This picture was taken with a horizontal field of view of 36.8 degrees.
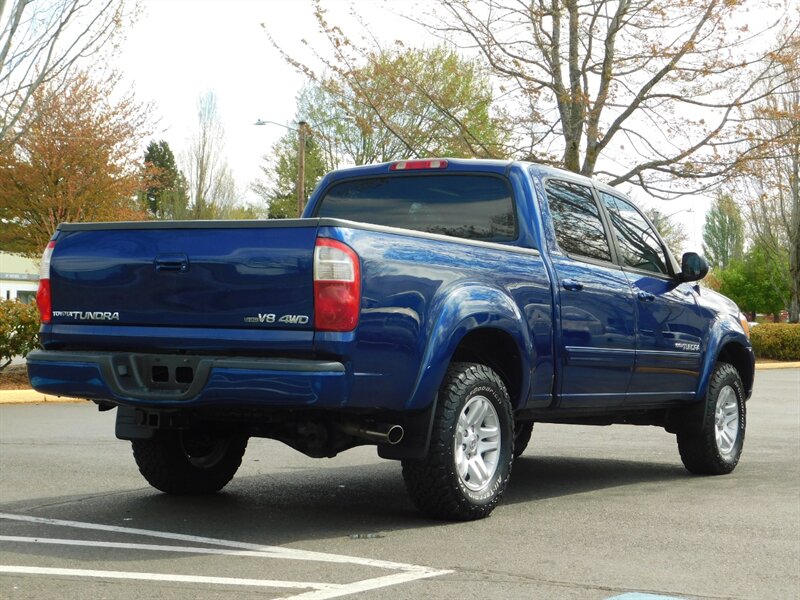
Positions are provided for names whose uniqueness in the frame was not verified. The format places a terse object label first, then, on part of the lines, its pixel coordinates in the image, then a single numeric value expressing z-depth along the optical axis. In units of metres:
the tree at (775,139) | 20.92
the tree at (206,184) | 63.81
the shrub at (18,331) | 17.77
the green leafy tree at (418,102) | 22.03
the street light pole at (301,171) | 33.88
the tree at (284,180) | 52.53
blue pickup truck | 5.80
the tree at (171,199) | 66.81
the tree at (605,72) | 20.84
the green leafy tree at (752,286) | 87.51
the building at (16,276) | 58.50
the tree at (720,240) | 107.81
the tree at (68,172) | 33.44
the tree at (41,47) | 17.64
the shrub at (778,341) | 33.44
